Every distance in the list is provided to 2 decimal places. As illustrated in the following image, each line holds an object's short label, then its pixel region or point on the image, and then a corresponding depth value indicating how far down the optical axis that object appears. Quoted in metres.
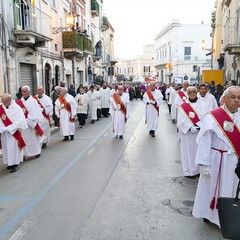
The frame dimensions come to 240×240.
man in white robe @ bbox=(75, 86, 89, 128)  14.52
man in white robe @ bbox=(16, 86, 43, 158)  8.60
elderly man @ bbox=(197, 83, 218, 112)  8.45
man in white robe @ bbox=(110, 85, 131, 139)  11.52
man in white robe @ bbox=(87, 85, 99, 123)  16.66
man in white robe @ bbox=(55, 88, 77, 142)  11.27
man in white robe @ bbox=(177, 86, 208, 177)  6.55
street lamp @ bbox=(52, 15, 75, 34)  19.91
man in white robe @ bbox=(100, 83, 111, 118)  18.72
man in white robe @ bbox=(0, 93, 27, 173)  7.43
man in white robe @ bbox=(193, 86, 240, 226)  4.17
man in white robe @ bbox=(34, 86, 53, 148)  9.88
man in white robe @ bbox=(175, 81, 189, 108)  9.02
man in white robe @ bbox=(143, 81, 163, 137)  12.06
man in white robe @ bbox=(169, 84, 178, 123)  15.88
